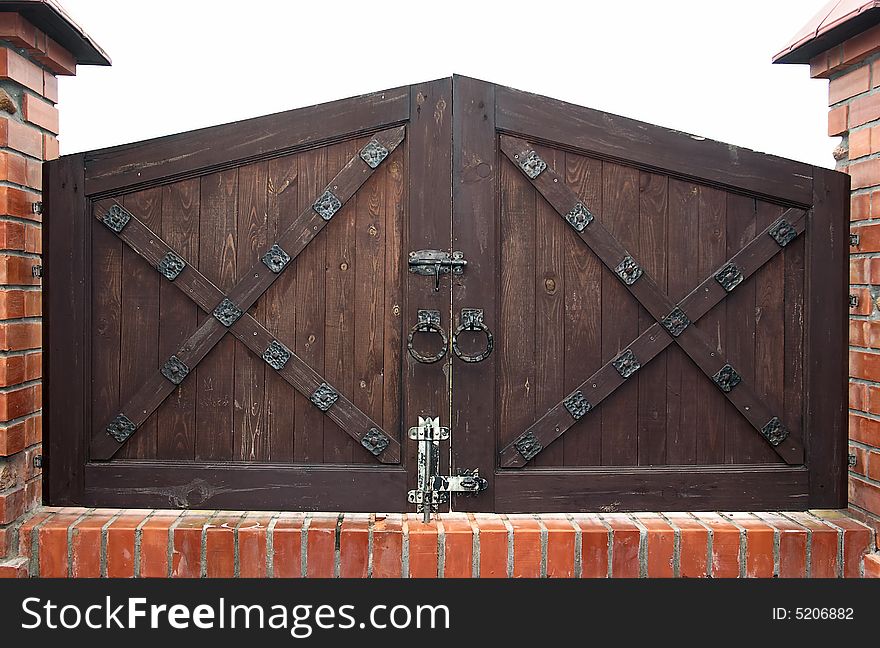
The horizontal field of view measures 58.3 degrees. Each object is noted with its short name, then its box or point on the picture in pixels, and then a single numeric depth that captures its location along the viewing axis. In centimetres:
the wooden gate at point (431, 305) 305
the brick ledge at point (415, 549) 295
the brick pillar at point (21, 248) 287
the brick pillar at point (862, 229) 301
